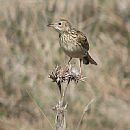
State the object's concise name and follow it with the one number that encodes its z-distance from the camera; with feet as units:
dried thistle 23.83
